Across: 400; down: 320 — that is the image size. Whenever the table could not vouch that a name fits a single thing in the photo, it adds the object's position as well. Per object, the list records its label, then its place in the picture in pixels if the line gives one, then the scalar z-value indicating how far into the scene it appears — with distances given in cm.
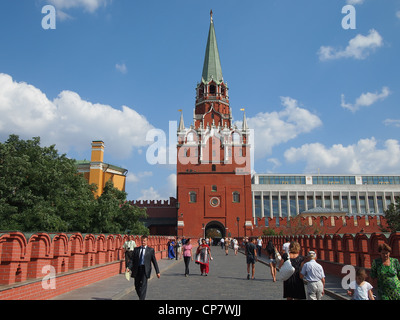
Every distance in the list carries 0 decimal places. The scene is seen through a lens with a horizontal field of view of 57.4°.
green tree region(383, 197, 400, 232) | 3097
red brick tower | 4850
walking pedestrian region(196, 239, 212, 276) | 1325
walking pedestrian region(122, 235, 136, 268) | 1238
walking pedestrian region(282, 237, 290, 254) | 1135
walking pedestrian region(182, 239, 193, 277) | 1323
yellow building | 4166
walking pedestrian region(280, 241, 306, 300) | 587
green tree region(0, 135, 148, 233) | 2169
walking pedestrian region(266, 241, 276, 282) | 1163
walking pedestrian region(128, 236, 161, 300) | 679
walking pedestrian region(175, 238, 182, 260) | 2299
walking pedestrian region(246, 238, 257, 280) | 1234
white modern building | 7300
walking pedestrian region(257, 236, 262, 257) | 2364
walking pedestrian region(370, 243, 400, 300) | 495
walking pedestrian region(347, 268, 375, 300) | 500
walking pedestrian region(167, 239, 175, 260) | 2337
